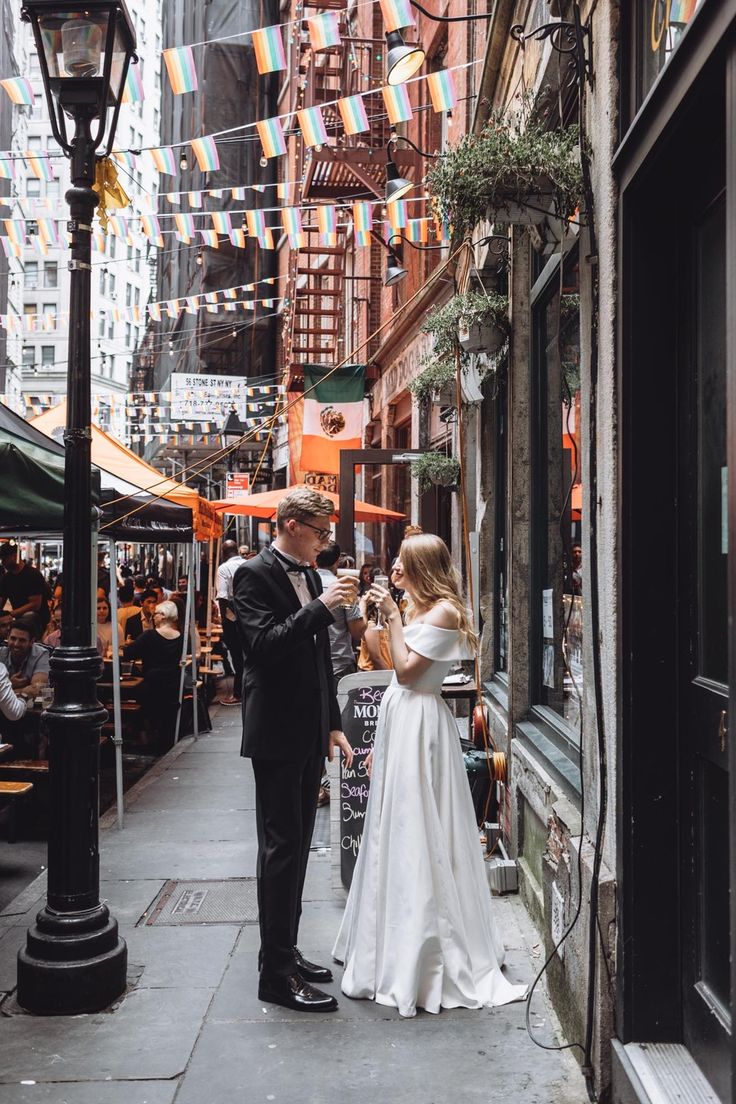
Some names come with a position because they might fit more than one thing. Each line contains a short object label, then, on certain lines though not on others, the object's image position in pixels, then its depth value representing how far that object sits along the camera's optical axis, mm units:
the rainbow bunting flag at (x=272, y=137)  9727
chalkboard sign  5895
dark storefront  3295
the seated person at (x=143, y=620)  13648
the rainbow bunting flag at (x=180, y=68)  8578
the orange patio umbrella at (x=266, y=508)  13969
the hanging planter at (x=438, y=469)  10383
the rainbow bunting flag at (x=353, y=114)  9812
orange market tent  10312
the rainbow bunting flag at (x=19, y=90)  8948
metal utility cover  5809
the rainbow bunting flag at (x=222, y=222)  12531
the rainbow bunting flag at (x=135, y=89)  8961
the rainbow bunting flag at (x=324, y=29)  7879
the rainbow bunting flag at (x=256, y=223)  12877
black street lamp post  4617
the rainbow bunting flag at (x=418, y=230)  12224
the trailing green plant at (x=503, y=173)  4590
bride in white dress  4473
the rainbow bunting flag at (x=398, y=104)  9325
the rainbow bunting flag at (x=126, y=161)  11508
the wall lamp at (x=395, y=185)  10055
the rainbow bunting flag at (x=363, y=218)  12344
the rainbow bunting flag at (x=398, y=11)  8078
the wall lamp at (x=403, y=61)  7727
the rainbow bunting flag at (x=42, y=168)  11492
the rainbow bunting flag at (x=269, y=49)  8328
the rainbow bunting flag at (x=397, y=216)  11531
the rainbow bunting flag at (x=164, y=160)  10516
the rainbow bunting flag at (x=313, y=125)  9172
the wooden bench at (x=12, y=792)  6965
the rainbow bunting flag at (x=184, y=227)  12392
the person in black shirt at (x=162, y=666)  11562
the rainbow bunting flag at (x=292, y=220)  12742
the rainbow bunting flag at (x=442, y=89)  9305
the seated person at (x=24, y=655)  9227
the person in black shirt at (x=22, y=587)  14234
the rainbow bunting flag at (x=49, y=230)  13555
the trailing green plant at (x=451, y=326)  7043
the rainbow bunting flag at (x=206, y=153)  9883
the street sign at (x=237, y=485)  24156
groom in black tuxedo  4418
